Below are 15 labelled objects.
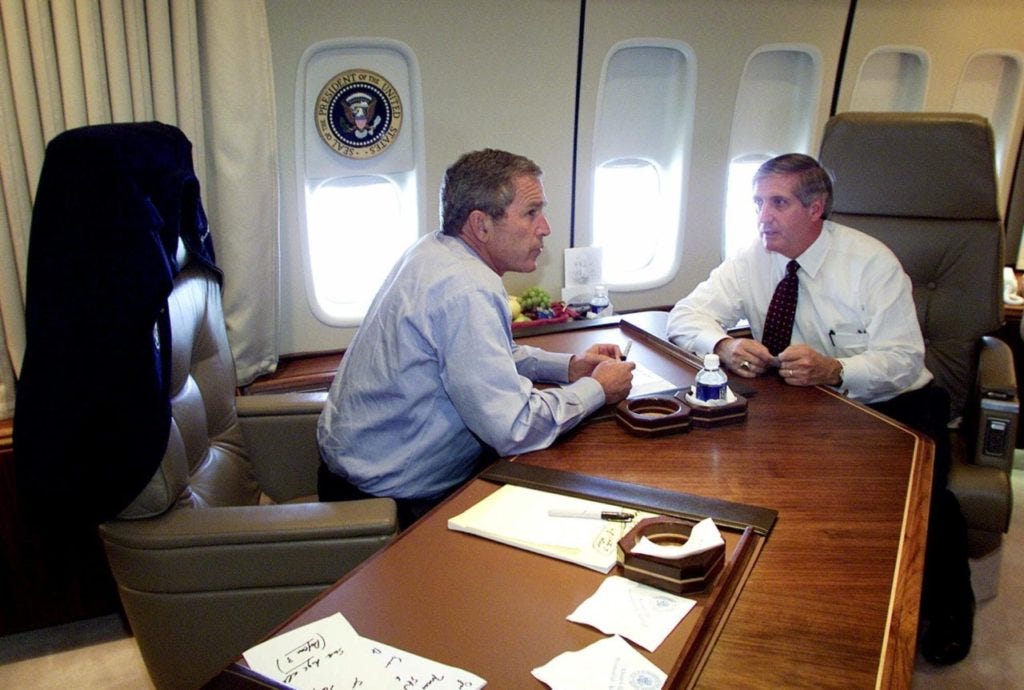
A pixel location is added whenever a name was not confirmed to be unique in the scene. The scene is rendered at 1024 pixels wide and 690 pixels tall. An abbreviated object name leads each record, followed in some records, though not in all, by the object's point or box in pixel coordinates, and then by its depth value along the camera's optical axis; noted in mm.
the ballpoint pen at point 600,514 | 1272
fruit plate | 2671
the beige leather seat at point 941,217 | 2461
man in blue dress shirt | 1544
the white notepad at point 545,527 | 1182
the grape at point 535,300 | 3230
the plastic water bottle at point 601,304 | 3277
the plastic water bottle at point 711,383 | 1708
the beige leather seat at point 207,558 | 1461
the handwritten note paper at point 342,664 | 925
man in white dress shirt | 2041
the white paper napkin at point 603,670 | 912
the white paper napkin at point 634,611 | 1002
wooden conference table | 966
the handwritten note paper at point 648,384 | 1867
